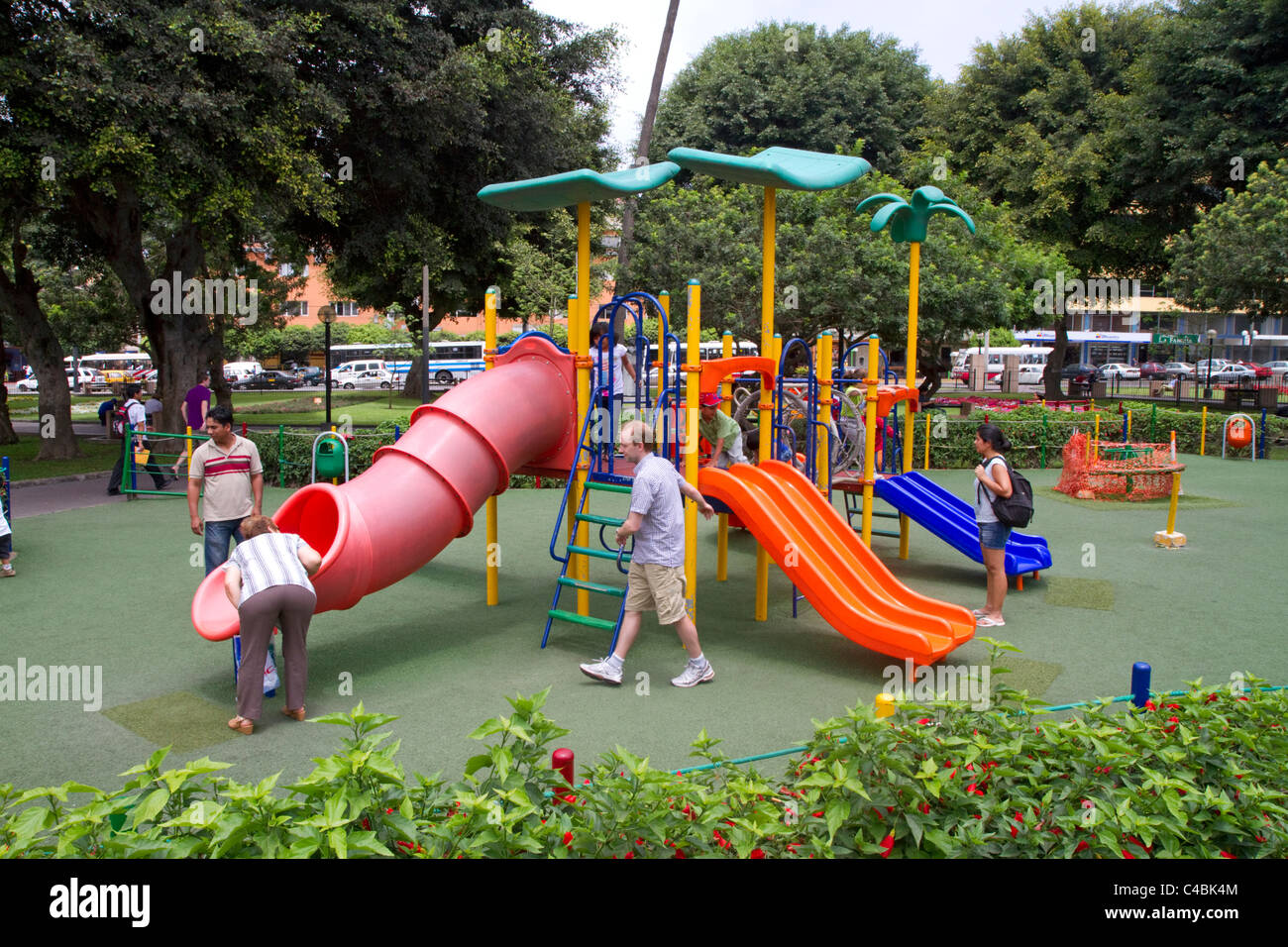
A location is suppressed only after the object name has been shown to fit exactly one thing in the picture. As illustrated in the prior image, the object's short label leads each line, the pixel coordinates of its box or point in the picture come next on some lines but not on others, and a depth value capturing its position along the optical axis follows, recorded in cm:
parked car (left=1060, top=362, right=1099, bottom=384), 4491
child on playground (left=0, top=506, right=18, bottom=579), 990
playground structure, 697
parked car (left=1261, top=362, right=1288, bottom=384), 4100
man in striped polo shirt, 737
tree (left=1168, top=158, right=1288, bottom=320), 2234
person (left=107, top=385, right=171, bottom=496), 1562
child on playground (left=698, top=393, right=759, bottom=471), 907
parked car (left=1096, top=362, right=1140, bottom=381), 4876
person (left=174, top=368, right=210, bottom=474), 1587
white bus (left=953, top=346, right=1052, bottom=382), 5353
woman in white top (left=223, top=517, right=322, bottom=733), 588
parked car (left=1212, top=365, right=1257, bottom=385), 4305
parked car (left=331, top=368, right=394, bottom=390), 5044
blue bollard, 461
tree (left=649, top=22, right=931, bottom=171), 3406
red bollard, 350
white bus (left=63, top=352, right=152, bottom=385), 5072
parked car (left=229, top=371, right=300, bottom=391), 4878
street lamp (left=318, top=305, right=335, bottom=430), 2357
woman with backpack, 783
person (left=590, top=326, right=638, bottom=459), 829
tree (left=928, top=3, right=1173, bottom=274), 3011
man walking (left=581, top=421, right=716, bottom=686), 661
